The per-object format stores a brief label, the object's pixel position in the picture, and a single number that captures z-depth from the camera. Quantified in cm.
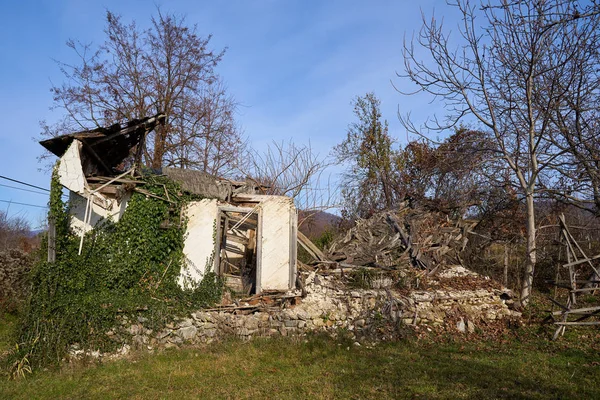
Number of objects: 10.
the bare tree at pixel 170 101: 2066
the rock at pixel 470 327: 1057
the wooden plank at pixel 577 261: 930
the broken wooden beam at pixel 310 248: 1270
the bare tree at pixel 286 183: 1922
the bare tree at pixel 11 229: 2533
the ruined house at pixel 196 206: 972
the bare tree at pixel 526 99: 1094
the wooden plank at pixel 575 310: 888
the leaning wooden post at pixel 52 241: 916
